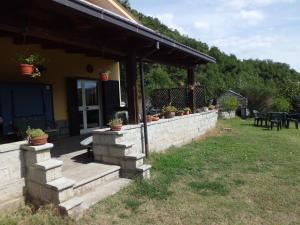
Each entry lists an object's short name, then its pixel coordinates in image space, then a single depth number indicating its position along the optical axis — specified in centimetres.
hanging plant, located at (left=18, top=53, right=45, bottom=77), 356
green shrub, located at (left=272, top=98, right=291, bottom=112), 1556
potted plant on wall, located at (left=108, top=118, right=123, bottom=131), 442
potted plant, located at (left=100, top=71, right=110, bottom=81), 585
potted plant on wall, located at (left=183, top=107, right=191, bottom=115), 750
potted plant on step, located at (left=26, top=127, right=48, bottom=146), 317
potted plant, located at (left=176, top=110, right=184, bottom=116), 709
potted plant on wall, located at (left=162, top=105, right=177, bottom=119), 652
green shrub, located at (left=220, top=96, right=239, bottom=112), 1473
